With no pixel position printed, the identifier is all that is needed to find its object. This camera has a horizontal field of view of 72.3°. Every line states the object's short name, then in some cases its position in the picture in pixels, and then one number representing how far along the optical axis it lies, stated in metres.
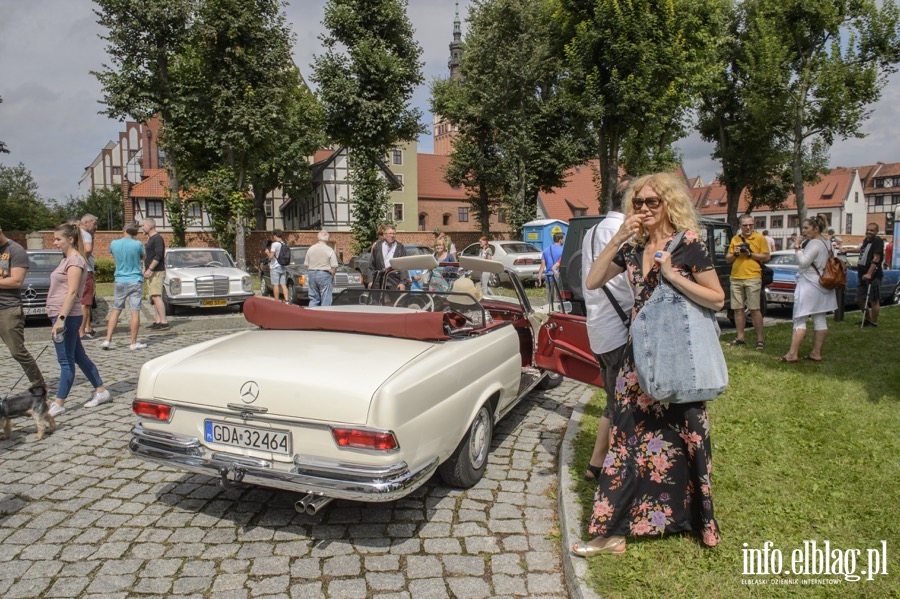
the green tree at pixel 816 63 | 26.95
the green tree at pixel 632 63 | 22.30
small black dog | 4.81
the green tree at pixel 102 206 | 68.69
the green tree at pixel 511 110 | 30.62
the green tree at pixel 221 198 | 26.11
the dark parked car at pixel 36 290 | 12.66
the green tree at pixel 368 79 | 28.67
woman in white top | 7.47
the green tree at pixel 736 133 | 35.19
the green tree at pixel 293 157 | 41.09
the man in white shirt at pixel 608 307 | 3.89
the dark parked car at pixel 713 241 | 11.21
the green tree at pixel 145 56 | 27.03
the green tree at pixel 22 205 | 51.19
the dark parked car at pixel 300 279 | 16.38
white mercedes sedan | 14.38
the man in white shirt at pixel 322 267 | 11.84
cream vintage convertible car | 3.16
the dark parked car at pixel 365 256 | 21.70
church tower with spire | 86.56
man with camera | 8.65
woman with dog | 5.82
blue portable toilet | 25.58
